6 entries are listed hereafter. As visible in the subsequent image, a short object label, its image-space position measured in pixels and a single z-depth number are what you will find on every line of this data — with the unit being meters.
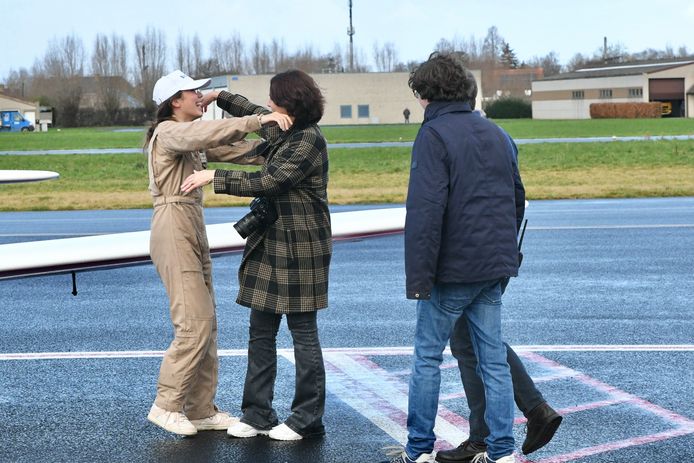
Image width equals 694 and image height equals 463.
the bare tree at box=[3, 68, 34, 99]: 153.62
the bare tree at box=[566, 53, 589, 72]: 169.55
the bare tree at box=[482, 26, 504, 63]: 190.00
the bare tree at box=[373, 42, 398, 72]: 159.88
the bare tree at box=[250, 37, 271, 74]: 152.62
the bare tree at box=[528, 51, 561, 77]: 181.75
